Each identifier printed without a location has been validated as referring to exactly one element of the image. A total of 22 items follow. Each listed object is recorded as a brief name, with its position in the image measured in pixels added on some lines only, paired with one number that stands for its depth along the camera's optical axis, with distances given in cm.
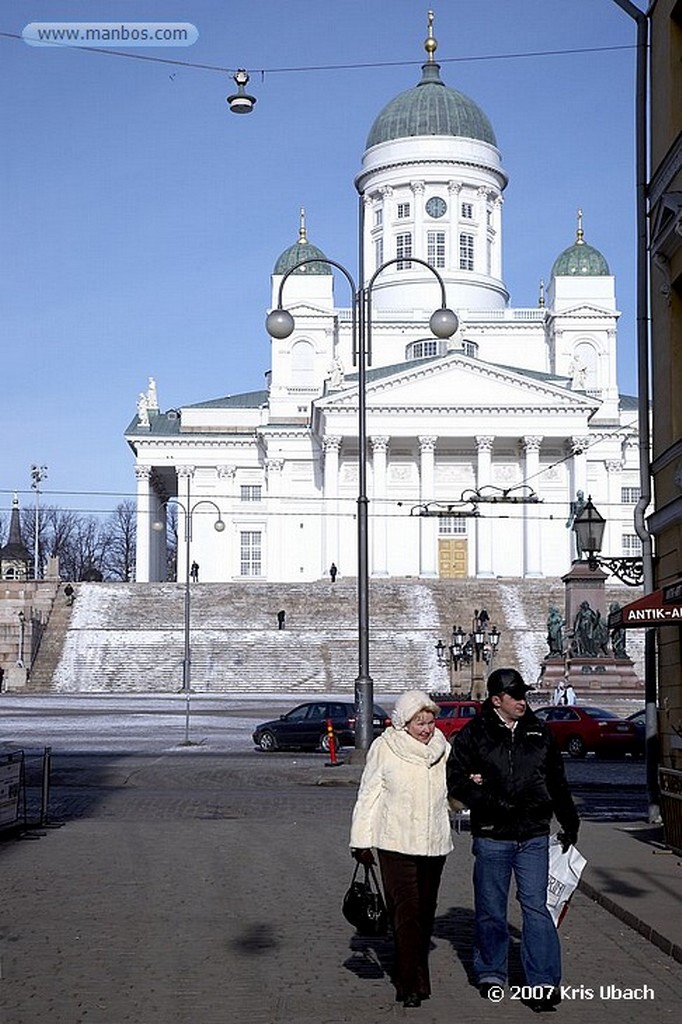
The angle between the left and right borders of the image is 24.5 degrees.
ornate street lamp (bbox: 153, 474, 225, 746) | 5633
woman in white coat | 854
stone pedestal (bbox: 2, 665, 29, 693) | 5853
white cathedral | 8444
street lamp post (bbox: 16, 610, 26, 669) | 6075
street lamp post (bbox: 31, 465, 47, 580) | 10531
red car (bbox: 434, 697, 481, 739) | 3522
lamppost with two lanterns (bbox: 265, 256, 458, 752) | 2655
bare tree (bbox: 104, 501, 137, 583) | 14450
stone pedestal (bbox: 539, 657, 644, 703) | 4850
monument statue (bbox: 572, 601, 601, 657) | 4891
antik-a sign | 1403
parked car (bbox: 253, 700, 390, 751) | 3472
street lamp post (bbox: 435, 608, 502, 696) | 5034
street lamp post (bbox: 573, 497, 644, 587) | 2328
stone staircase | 5938
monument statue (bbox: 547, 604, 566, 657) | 5138
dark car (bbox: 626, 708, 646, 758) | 3447
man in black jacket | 864
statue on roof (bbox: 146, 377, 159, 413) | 9896
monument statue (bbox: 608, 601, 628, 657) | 5002
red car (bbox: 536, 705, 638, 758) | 3484
